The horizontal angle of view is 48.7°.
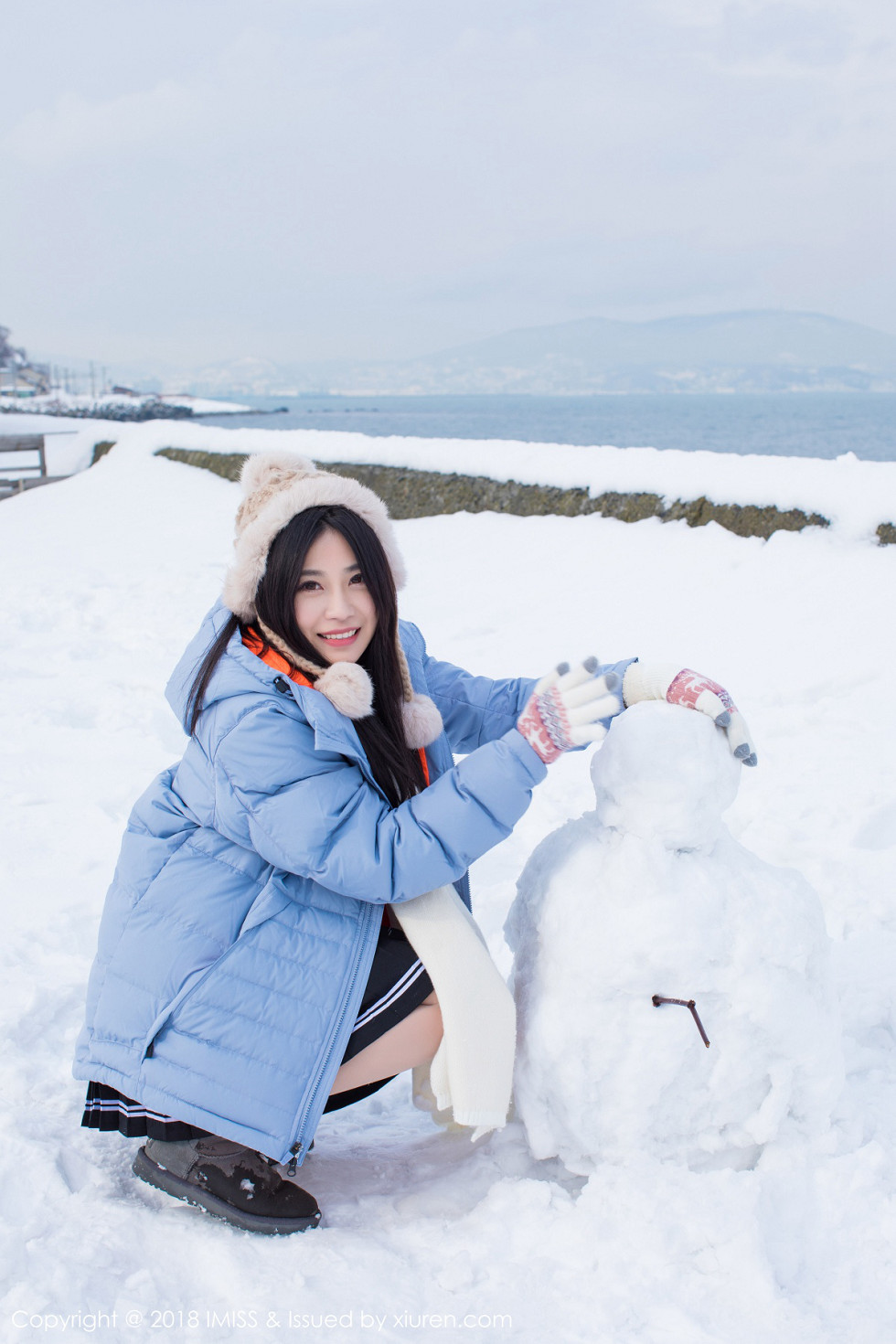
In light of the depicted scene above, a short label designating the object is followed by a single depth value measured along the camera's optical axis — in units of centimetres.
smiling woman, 177
